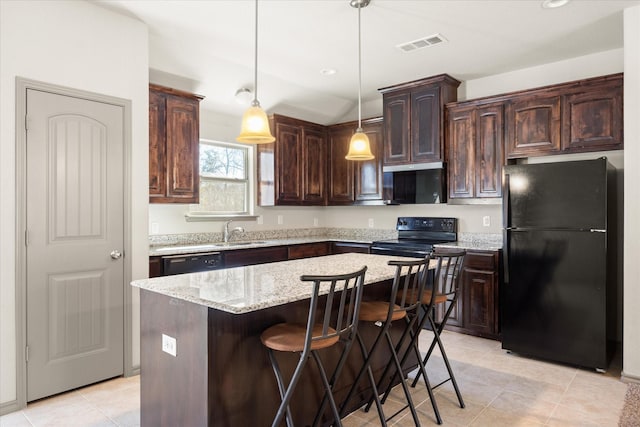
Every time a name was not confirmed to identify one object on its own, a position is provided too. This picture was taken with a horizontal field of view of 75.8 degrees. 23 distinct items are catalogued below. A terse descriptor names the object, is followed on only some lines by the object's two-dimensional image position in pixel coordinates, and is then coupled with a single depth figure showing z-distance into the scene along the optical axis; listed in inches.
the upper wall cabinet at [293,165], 197.3
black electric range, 172.2
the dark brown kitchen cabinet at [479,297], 152.7
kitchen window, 184.5
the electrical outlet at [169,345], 77.1
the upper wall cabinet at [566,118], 137.6
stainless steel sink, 148.6
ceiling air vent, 139.0
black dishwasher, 138.4
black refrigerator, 125.7
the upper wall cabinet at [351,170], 201.8
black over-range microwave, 185.2
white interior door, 106.7
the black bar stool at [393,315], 86.7
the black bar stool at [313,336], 66.7
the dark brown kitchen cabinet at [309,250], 188.5
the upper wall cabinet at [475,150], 162.2
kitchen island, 70.5
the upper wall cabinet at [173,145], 145.7
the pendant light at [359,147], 118.9
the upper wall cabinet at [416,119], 176.2
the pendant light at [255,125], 93.2
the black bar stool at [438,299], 98.3
